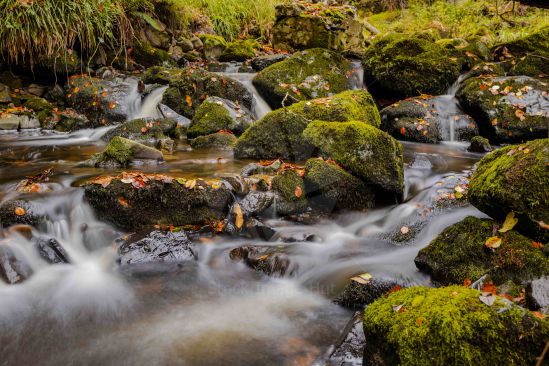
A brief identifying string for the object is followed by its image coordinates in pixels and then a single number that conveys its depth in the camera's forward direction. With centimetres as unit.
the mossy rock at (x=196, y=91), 916
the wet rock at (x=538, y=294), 218
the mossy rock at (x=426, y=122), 859
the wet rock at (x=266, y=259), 401
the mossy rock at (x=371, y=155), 516
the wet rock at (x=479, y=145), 767
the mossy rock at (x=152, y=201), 448
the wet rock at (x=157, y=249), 412
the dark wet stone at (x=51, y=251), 410
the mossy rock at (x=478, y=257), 307
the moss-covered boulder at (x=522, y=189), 312
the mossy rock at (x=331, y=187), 503
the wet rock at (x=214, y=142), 755
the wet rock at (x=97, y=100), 920
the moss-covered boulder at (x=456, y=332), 195
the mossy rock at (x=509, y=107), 800
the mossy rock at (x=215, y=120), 816
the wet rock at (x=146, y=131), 785
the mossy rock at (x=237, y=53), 1288
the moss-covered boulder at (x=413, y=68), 958
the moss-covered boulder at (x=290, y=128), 649
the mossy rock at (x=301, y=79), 937
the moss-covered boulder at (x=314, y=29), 1320
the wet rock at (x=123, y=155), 602
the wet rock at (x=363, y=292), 346
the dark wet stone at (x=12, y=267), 373
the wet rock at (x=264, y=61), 1166
